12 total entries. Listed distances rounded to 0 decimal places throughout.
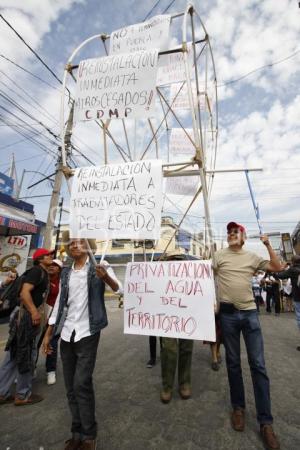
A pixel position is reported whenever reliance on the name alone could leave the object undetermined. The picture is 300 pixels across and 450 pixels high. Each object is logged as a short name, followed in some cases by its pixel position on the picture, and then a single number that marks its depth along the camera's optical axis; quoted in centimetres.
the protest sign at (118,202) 220
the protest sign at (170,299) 227
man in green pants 298
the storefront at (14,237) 816
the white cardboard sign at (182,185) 461
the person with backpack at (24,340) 299
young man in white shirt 206
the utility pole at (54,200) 1125
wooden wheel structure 232
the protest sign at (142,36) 280
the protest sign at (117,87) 244
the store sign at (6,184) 1017
